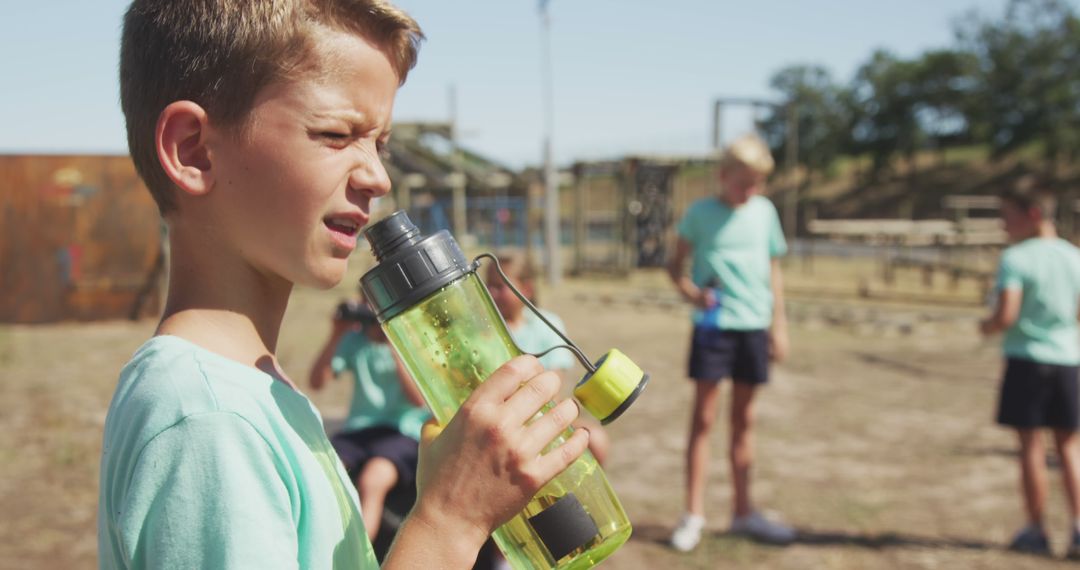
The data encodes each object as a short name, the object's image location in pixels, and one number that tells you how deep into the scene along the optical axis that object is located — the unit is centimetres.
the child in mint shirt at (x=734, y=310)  444
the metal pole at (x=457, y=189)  1738
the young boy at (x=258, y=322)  86
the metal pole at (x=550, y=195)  1847
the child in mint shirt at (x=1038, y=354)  433
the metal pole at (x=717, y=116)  1986
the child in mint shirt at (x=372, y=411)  318
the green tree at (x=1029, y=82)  4603
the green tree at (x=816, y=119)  6169
